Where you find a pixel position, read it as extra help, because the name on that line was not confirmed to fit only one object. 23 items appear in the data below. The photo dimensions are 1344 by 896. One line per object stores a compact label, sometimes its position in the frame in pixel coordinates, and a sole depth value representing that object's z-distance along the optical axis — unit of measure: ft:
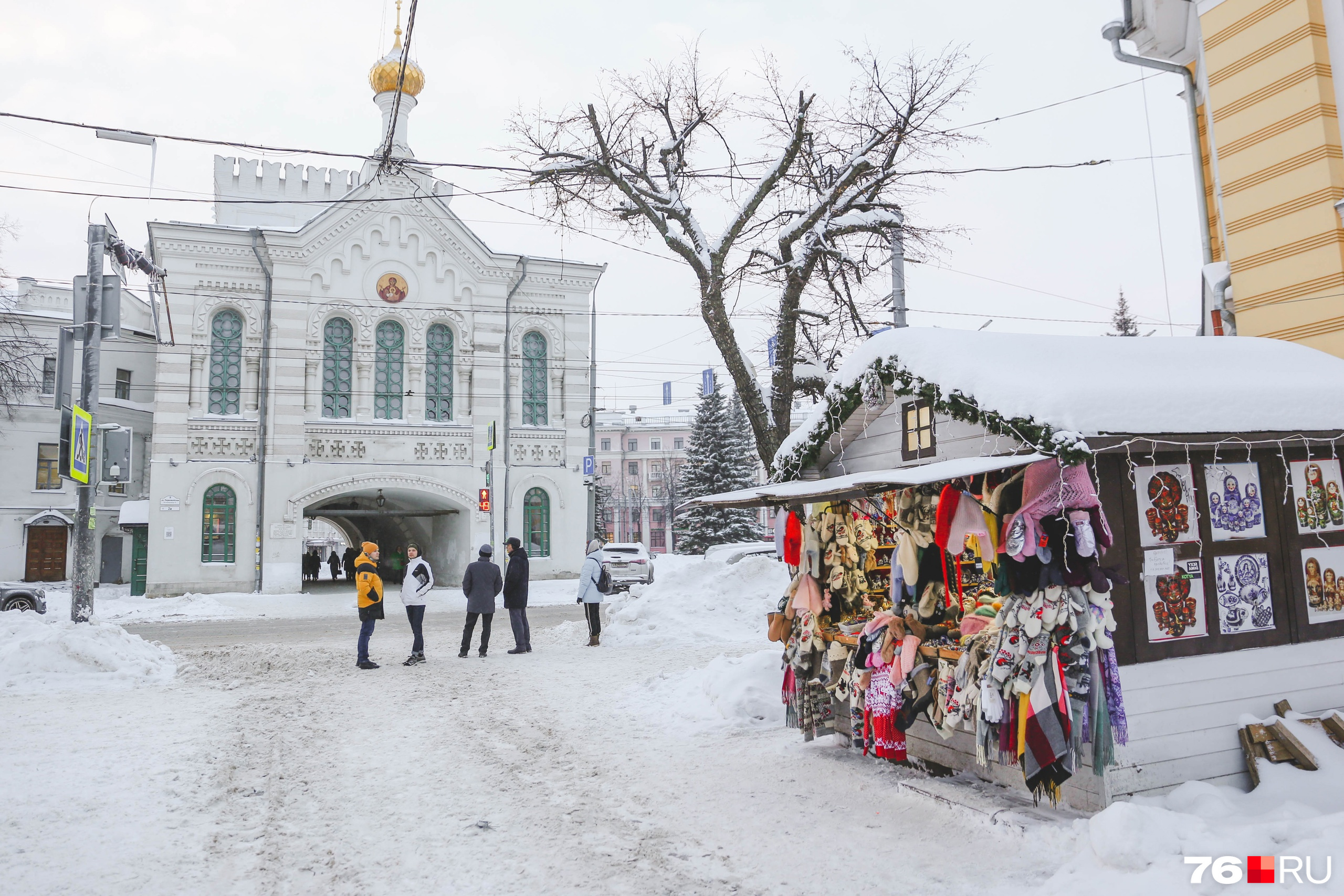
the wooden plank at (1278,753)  18.52
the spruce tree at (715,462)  135.95
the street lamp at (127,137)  35.22
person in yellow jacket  39.88
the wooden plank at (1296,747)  18.00
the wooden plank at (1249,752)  18.44
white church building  85.87
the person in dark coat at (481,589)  43.47
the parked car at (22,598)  66.03
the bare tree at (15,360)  78.64
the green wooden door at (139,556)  85.81
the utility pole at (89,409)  43.52
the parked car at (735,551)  80.59
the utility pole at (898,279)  35.40
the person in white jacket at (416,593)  41.47
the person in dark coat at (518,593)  44.50
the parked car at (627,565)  88.58
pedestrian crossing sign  43.19
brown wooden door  97.96
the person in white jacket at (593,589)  47.98
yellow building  29.35
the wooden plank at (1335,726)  18.71
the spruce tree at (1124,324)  138.77
